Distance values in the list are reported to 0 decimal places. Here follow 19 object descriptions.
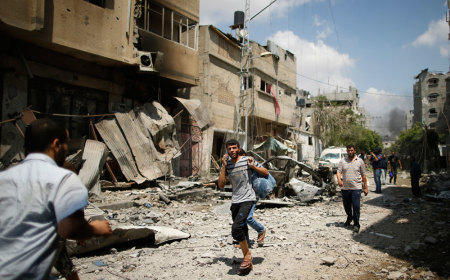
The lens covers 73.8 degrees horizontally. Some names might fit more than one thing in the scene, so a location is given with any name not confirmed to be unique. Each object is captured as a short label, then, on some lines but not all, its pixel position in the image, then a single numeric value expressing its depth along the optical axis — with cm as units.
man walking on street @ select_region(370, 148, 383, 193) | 1195
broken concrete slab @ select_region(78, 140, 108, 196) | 862
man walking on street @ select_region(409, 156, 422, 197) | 1066
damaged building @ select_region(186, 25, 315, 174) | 1680
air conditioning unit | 1124
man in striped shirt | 384
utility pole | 1762
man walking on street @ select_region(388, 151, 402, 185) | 1511
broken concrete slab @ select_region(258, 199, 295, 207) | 874
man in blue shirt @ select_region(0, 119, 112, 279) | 139
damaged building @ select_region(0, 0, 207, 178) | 877
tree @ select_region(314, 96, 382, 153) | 3556
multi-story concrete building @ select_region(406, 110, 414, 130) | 8529
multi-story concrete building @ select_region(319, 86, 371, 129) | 7196
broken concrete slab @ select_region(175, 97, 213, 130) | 1314
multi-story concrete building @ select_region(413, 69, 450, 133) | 5050
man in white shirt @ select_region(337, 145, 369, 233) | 602
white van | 2099
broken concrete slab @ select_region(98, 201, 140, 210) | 774
